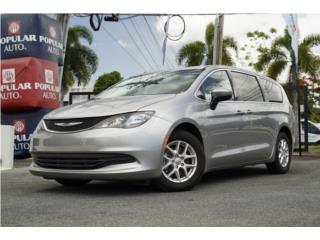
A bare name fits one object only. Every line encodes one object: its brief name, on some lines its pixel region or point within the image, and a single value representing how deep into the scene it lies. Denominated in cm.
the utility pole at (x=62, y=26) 785
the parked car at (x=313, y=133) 1318
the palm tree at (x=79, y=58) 1574
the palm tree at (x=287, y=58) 1277
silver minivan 298
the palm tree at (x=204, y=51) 1464
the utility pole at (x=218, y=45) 975
